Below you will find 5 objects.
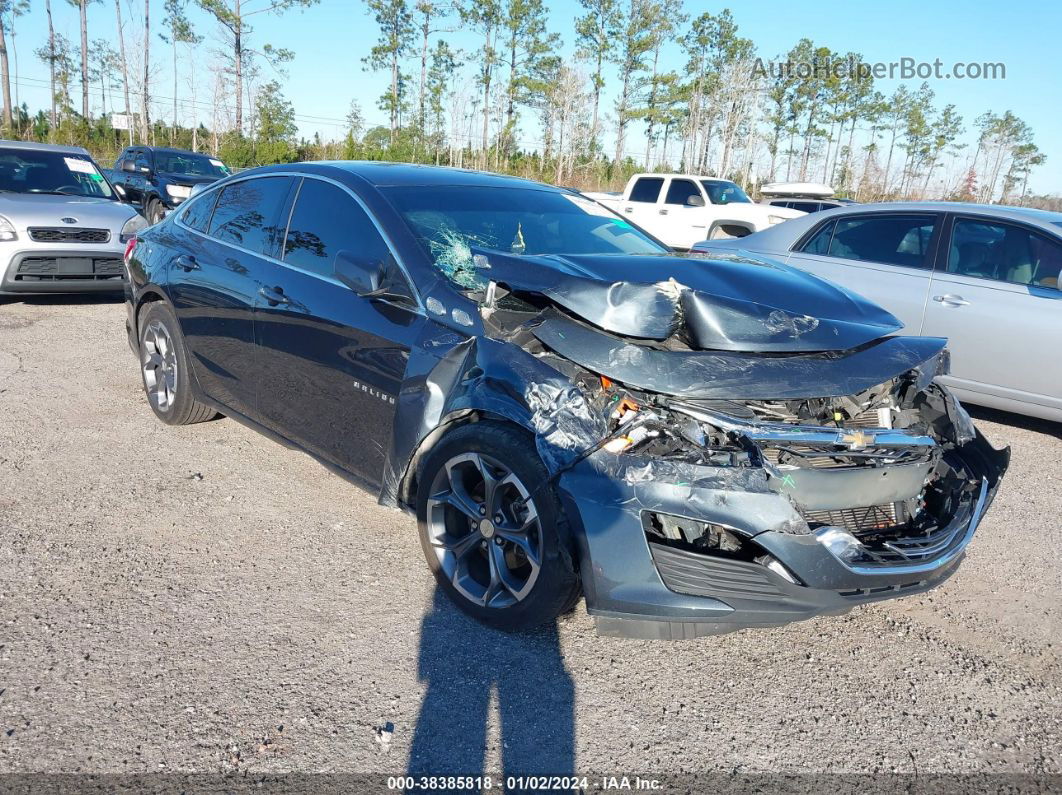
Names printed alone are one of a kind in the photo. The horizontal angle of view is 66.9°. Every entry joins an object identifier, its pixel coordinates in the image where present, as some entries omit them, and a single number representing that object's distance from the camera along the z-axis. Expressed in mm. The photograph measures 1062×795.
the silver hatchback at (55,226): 8117
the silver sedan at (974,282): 5402
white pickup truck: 15367
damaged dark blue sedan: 2490
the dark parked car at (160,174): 16078
